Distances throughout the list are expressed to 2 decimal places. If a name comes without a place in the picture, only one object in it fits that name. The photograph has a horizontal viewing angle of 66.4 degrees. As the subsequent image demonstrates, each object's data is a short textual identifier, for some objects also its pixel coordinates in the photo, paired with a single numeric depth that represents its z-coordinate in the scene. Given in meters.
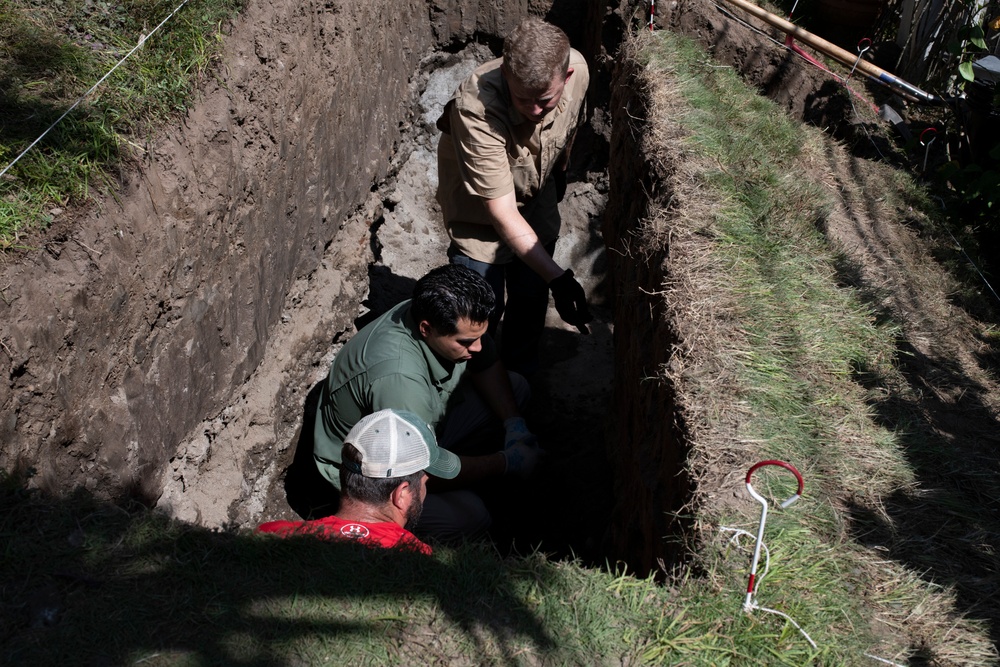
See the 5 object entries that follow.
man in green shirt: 3.34
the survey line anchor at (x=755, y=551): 1.96
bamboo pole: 5.42
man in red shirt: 2.73
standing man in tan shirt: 3.24
